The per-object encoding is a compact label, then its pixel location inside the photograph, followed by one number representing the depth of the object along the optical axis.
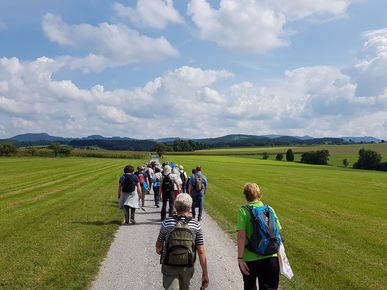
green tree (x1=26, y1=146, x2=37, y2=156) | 133.56
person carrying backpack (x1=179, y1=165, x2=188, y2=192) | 21.45
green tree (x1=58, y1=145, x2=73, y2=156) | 141.62
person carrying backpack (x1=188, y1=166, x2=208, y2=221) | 16.75
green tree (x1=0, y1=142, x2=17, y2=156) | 125.61
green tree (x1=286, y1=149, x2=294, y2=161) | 130.39
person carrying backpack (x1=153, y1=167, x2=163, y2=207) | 21.58
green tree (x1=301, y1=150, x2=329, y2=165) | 117.06
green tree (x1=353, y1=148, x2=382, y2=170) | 105.00
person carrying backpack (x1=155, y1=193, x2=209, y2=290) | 5.63
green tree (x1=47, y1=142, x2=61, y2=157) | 141.38
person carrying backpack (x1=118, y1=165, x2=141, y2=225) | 15.16
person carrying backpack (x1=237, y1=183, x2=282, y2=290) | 5.83
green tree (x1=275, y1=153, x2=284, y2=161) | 130.77
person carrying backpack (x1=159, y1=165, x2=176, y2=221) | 15.68
